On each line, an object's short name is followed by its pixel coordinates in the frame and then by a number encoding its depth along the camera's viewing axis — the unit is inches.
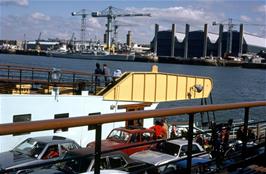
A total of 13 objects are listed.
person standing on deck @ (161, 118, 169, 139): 638.7
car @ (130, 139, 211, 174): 456.8
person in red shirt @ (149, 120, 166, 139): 617.3
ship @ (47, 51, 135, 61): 7190.0
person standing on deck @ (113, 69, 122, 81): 827.4
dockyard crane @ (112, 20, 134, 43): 7135.8
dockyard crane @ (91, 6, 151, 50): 6707.7
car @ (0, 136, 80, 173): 471.1
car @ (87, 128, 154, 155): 606.2
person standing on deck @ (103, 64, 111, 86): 823.3
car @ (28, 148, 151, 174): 304.3
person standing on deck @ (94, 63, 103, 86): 878.3
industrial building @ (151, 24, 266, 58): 7357.3
